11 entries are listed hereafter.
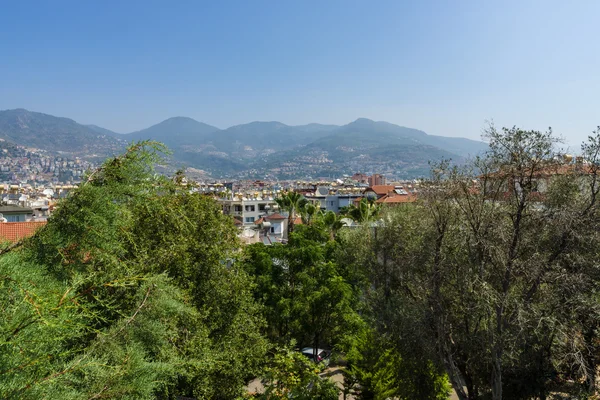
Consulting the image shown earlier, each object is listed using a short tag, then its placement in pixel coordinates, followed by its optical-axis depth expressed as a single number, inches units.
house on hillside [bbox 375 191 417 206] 2156.9
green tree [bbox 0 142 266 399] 97.2
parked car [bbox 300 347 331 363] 762.8
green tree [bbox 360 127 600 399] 349.4
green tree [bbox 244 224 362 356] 671.1
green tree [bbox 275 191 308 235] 1371.8
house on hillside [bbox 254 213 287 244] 1625.2
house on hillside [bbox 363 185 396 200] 2965.1
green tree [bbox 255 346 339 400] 242.8
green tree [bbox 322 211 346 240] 1118.3
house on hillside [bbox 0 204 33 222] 1401.3
